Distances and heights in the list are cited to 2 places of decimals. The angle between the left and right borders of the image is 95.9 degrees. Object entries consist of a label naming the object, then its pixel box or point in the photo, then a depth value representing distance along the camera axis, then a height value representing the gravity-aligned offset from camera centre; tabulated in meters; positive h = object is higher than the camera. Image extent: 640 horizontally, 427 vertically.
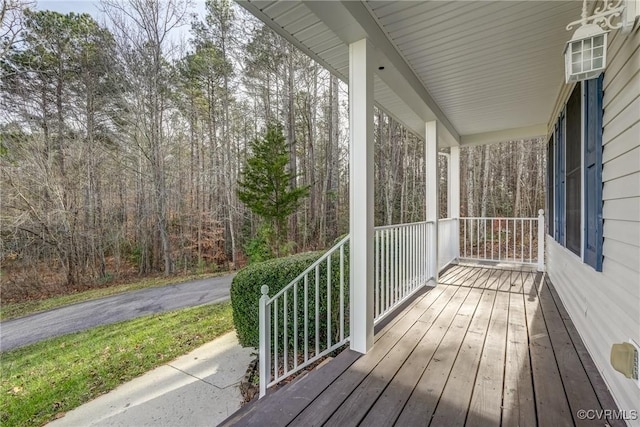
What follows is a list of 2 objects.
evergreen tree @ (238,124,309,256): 7.60 +0.72
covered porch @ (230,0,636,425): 1.65 -0.99
